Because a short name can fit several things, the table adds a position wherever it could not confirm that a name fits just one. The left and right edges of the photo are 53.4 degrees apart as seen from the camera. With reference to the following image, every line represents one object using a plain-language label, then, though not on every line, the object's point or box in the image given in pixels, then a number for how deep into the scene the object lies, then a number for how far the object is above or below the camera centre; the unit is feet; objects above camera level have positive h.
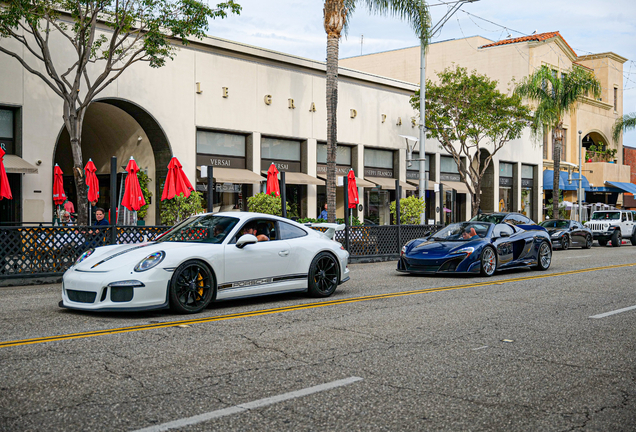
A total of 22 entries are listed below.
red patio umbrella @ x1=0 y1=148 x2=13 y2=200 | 50.34 +2.74
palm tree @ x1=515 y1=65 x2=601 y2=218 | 116.78 +24.19
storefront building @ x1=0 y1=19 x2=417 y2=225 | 70.85 +13.03
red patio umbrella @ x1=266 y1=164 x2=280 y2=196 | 73.15 +4.60
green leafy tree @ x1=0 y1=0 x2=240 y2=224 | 58.13 +19.09
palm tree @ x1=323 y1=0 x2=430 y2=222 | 80.38 +22.22
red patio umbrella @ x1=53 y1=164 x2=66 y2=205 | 72.02 +3.93
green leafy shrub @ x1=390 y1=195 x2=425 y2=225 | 78.02 +1.25
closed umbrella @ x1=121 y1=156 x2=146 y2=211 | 54.34 +2.54
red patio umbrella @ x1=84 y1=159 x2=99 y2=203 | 61.41 +3.77
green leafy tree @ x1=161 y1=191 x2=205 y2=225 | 70.74 +1.30
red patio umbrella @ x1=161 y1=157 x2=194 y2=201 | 57.77 +3.43
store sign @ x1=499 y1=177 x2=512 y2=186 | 145.44 +9.12
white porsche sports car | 26.68 -2.19
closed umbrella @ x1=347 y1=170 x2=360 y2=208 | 73.46 +3.30
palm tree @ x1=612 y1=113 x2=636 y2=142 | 173.06 +26.52
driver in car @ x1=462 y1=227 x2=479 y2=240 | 48.14 -1.06
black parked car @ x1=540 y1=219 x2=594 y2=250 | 92.94 -2.02
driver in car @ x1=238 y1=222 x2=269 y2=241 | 31.81 -0.57
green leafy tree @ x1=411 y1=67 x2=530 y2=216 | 107.55 +19.05
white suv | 101.35 -0.92
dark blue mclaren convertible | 45.75 -2.24
